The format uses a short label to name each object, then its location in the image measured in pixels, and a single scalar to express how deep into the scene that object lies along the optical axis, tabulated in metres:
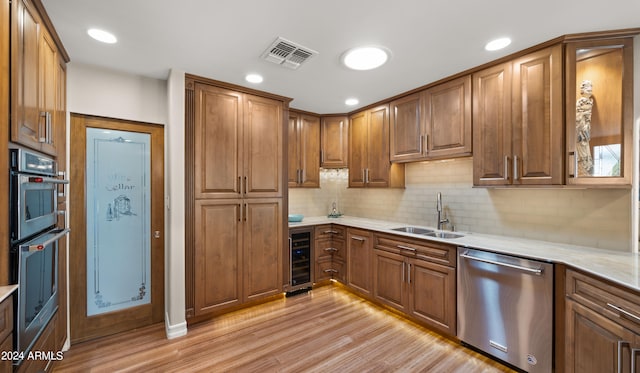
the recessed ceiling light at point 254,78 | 2.66
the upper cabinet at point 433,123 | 2.60
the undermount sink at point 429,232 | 2.79
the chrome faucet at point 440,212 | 3.05
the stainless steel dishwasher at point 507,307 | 1.84
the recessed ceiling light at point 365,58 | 2.16
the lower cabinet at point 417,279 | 2.38
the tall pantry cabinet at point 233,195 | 2.65
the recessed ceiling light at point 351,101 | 3.41
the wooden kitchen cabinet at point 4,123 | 1.25
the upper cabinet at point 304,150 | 3.78
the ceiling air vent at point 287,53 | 2.07
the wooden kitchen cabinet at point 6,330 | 1.18
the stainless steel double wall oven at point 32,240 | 1.35
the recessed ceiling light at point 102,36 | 1.89
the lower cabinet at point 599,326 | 1.33
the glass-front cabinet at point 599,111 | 1.86
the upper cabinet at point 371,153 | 3.43
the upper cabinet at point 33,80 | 1.35
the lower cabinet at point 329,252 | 3.61
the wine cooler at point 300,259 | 3.43
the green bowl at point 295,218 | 3.72
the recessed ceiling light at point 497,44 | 1.99
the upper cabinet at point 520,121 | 2.01
